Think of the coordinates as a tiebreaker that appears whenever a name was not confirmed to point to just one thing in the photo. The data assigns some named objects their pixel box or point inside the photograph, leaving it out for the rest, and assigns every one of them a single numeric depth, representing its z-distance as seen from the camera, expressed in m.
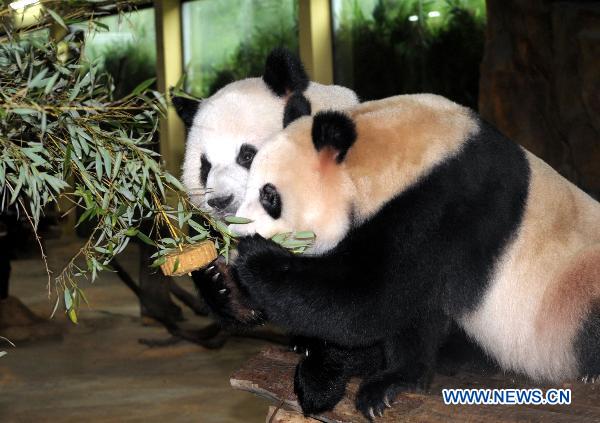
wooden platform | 2.38
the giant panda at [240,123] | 2.74
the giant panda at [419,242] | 2.23
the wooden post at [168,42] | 10.87
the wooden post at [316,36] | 9.05
